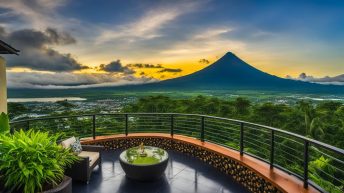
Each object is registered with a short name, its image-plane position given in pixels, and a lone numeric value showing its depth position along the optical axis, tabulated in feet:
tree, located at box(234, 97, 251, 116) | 91.35
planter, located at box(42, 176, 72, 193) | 9.38
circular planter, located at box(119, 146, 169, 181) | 14.34
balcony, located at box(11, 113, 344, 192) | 11.85
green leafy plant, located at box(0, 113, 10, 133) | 13.93
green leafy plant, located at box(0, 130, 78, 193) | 9.05
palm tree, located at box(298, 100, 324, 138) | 60.08
